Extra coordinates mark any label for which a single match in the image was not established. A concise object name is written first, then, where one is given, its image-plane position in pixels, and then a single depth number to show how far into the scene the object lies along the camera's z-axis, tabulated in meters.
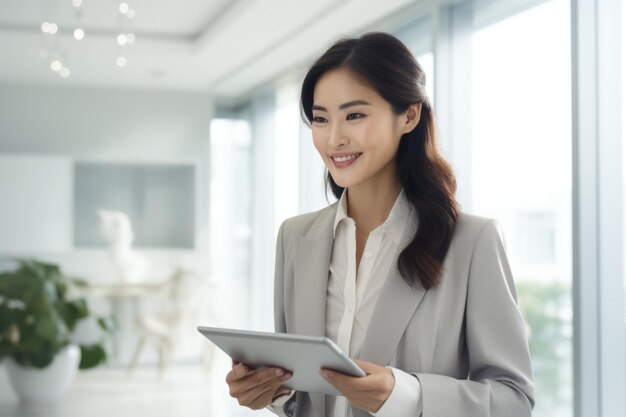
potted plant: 6.00
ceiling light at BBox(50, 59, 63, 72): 5.55
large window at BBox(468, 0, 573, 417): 3.64
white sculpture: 8.00
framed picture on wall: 7.98
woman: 1.45
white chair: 7.22
